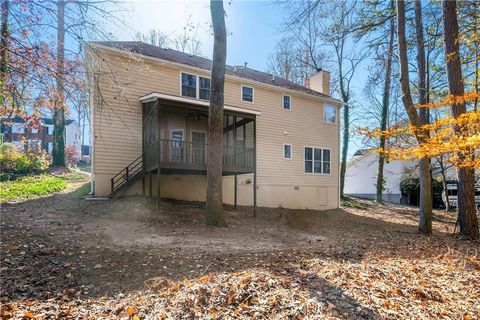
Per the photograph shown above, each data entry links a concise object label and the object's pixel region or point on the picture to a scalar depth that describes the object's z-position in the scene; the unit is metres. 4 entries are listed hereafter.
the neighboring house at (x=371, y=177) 27.12
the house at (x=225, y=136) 11.30
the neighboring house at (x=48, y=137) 16.46
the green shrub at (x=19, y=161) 13.67
